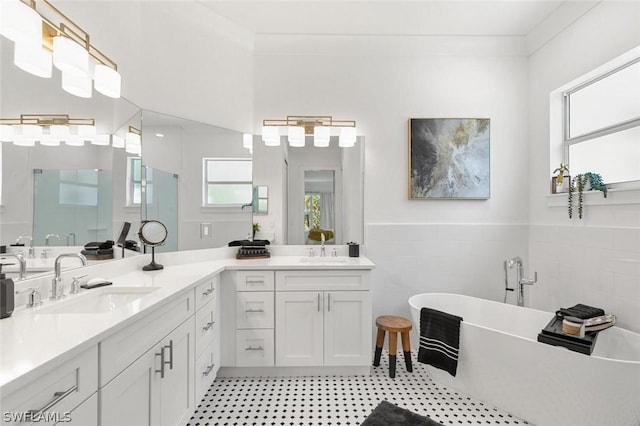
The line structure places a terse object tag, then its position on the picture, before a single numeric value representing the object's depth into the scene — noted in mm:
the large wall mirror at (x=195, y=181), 2260
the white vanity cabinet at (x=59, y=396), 705
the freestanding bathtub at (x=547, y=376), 1455
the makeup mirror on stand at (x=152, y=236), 2035
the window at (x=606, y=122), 2031
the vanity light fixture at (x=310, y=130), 2752
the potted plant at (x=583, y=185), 2080
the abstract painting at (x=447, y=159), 2830
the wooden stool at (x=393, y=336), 2236
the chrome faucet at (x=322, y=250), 2783
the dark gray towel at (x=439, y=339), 1978
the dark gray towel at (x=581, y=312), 1912
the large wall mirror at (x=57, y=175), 1223
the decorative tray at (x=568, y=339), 1576
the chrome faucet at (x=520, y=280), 2405
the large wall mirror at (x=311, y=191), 2812
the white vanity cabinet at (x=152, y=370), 1042
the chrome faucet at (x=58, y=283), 1337
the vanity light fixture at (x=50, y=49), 1135
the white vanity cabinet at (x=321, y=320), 2236
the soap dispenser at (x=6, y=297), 1068
